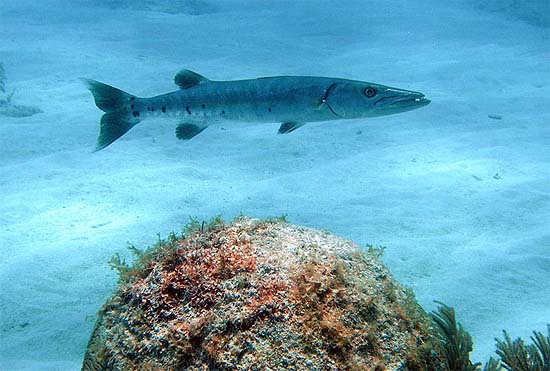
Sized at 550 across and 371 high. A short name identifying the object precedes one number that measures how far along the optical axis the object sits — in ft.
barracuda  17.62
